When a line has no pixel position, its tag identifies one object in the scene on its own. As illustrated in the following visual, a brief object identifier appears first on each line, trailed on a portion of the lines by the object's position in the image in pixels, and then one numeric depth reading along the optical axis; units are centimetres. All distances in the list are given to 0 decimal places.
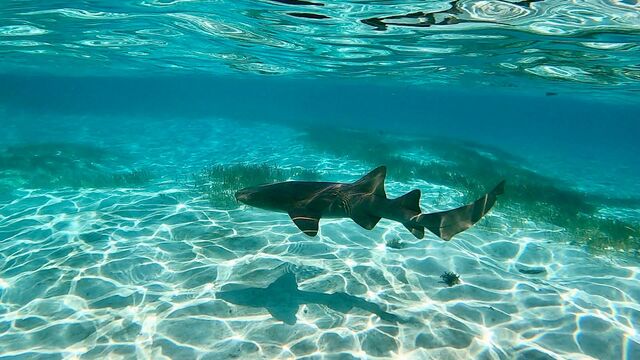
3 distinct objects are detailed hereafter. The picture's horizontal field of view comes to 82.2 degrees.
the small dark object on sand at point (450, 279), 752
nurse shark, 527
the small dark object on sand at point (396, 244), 915
